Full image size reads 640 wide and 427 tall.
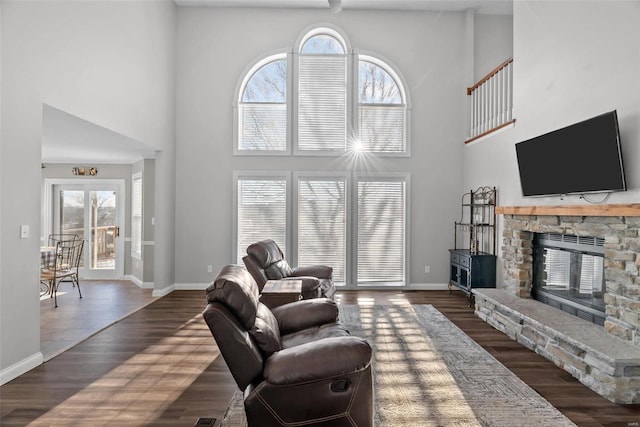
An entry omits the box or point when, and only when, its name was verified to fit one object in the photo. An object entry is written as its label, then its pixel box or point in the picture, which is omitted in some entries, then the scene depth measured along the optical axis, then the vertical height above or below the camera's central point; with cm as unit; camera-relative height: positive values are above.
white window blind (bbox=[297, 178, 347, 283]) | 670 -13
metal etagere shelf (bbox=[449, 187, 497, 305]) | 562 -42
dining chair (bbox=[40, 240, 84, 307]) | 549 -85
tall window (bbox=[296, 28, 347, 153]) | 673 +202
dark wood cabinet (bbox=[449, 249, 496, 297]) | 561 -76
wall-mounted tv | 327 +57
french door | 769 -12
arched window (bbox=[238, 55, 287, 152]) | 673 +169
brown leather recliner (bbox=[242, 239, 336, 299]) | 429 -68
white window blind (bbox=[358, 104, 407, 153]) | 678 +153
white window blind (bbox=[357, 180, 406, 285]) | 673 -25
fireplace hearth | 294 -73
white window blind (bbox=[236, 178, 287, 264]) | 669 +11
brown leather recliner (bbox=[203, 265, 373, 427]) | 201 -81
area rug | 255 -129
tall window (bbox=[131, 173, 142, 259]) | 729 -3
